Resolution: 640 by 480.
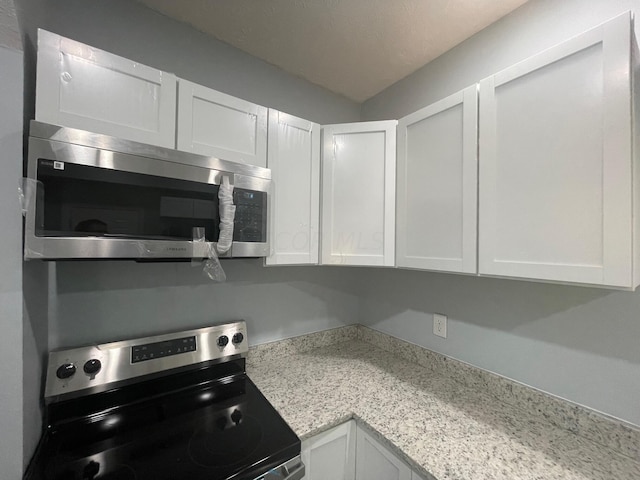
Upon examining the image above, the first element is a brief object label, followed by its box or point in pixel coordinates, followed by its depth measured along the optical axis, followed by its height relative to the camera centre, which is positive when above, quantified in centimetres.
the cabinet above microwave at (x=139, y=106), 76 +47
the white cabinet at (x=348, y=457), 95 -84
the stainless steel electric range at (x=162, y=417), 78 -69
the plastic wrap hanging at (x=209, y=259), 90 -8
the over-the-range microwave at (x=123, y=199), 67 +12
